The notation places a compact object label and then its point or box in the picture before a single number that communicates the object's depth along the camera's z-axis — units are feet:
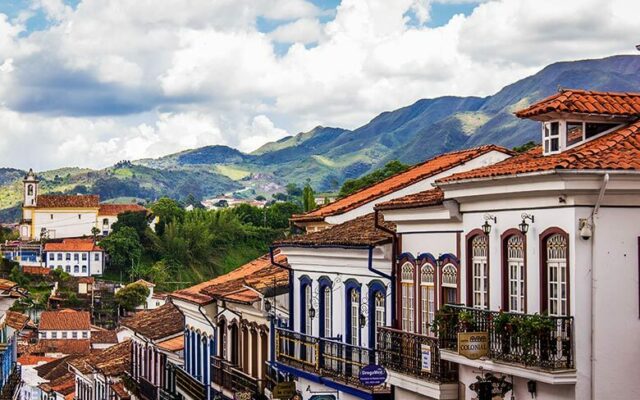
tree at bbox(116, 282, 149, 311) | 556.51
